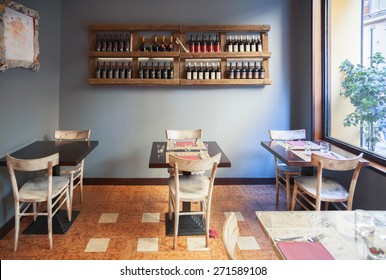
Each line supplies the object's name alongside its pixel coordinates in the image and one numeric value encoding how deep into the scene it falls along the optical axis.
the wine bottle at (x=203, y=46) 4.08
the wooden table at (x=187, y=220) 2.62
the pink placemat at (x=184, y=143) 3.27
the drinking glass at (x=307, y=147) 2.89
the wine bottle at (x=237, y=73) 4.10
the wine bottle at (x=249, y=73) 4.11
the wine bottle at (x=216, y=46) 4.09
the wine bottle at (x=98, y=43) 4.05
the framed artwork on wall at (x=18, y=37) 2.77
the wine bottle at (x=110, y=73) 4.07
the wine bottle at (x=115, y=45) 4.05
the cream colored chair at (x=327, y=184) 2.45
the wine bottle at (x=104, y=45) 4.05
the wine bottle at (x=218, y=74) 4.10
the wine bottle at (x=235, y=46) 4.10
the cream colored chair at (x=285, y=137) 3.49
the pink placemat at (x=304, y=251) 1.09
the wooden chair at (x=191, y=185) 2.40
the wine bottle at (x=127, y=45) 4.06
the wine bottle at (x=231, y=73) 4.10
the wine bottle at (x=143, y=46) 4.07
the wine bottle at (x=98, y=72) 4.06
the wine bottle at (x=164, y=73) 4.09
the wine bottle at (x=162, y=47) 4.07
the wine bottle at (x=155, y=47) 4.08
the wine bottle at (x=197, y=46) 4.09
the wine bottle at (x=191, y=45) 4.09
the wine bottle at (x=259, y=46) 4.11
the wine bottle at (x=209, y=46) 4.08
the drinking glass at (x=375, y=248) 1.08
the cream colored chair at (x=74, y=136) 3.59
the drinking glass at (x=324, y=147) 3.01
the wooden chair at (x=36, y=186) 2.37
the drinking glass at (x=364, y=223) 1.26
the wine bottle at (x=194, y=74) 4.08
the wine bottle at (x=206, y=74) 4.10
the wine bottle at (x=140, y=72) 4.07
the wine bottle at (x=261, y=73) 4.11
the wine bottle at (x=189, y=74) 4.08
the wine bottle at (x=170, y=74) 4.09
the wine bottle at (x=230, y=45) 4.09
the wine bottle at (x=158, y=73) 4.09
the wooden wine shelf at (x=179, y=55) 4.04
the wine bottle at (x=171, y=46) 4.07
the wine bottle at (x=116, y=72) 4.07
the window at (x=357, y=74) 2.85
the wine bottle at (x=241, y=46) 4.11
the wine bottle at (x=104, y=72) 4.07
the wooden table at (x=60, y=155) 2.72
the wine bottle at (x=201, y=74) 4.09
